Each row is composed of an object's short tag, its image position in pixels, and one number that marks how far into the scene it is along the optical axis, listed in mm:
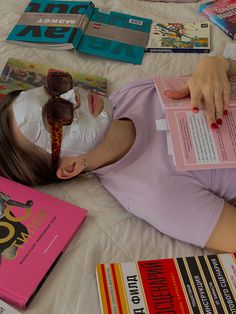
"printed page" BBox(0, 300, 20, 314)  853
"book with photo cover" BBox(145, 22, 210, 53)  1462
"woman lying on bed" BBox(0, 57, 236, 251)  968
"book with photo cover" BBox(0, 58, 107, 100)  1312
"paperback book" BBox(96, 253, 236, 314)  847
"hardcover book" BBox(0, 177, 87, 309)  884
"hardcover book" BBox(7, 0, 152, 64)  1455
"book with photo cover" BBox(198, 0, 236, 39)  1508
